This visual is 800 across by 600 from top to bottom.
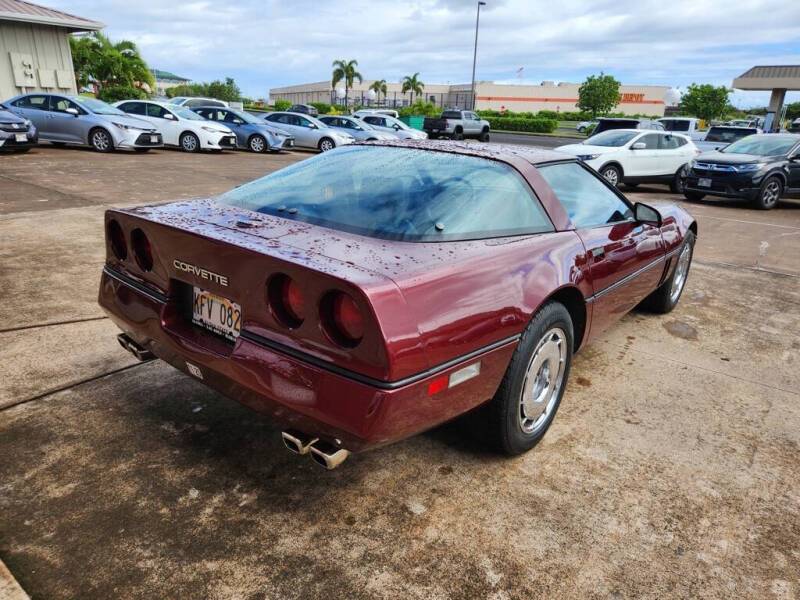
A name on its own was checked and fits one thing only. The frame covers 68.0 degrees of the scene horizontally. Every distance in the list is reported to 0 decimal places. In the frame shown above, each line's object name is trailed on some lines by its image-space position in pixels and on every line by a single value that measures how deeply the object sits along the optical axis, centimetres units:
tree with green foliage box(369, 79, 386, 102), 8588
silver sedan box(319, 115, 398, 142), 1992
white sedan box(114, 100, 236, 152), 1645
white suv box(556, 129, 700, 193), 1230
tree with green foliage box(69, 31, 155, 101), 3612
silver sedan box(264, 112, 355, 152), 1920
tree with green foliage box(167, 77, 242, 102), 8038
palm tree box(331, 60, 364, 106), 7212
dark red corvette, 189
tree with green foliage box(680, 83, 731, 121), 5741
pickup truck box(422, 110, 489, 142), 3003
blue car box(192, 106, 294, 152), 1819
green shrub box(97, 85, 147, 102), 3459
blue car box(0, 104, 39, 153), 1230
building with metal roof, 1764
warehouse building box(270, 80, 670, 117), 8362
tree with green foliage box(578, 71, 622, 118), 5694
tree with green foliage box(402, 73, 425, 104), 7975
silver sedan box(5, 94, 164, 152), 1416
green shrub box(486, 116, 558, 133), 4644
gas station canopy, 3173
